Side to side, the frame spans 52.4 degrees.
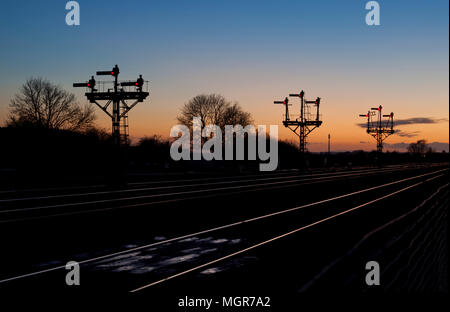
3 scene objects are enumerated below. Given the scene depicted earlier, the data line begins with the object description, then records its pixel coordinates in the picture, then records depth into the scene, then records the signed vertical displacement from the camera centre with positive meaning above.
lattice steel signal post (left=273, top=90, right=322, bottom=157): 50.42 +4.25
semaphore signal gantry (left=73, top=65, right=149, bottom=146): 32.50 +4.44
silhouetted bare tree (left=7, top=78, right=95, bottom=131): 57.72 +6.00
